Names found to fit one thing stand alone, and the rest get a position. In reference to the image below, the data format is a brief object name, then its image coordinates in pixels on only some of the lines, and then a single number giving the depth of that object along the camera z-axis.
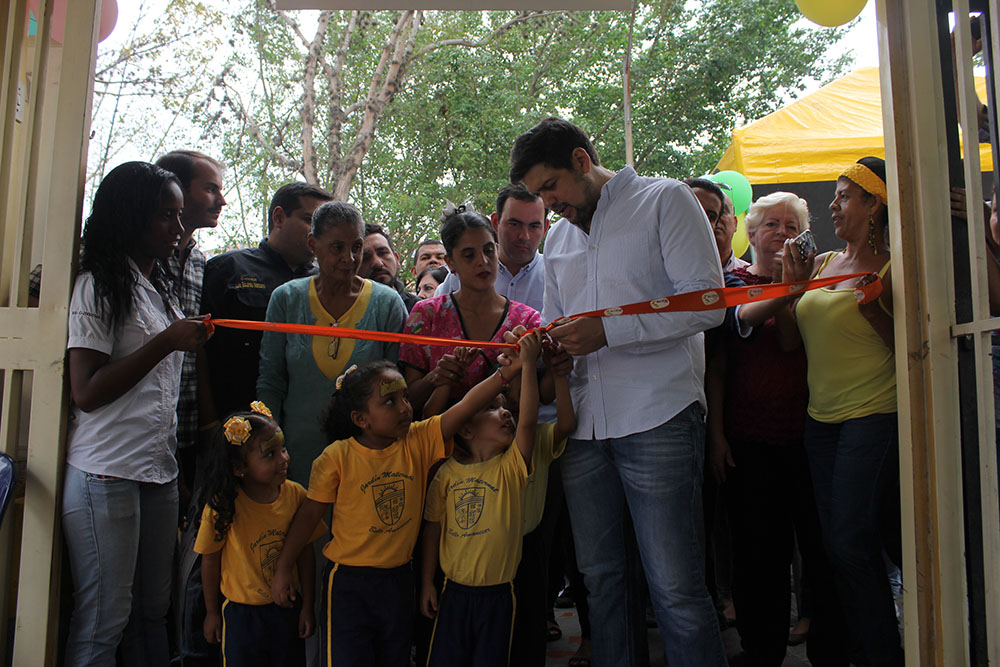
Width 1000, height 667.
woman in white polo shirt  2.70
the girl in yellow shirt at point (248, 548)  2.99
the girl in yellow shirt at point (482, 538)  2.91
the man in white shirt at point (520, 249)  4.01
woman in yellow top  2.84
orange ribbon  2.58
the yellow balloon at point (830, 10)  4.32
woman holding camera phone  3.15
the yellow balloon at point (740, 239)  7.03
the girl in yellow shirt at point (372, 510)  2.91
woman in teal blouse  3.34
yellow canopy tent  7.11
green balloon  6.54
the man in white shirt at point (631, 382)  2.57
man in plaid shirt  3.47
